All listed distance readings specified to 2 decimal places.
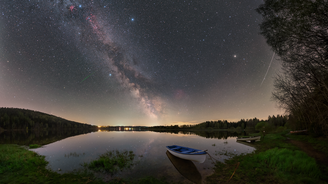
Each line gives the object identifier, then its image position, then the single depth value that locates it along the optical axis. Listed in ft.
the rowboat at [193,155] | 45.26
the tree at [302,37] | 44.65
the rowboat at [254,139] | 120.18
